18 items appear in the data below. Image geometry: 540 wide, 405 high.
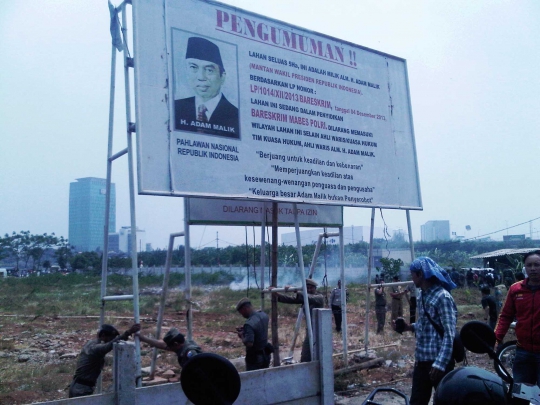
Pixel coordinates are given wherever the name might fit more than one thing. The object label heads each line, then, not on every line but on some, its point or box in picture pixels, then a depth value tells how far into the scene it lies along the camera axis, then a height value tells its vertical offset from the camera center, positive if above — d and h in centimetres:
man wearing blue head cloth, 439 -43
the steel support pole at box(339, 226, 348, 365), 870 -33
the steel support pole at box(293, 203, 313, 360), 657 -8
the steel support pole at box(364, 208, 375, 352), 916 +12
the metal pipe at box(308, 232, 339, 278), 932 +44
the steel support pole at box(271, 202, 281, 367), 726 +25
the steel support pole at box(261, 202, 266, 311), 802 +58
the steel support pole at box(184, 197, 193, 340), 681 +10
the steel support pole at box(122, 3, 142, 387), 536 +73
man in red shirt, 474 -51
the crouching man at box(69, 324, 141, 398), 569 -78
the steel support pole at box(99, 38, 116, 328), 603 +117
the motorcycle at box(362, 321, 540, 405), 194 -43
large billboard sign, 582 +197
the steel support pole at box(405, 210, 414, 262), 850 +61
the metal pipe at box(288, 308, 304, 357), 886 -84
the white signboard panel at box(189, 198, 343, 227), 737 +91
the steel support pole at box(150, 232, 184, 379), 673 -6
